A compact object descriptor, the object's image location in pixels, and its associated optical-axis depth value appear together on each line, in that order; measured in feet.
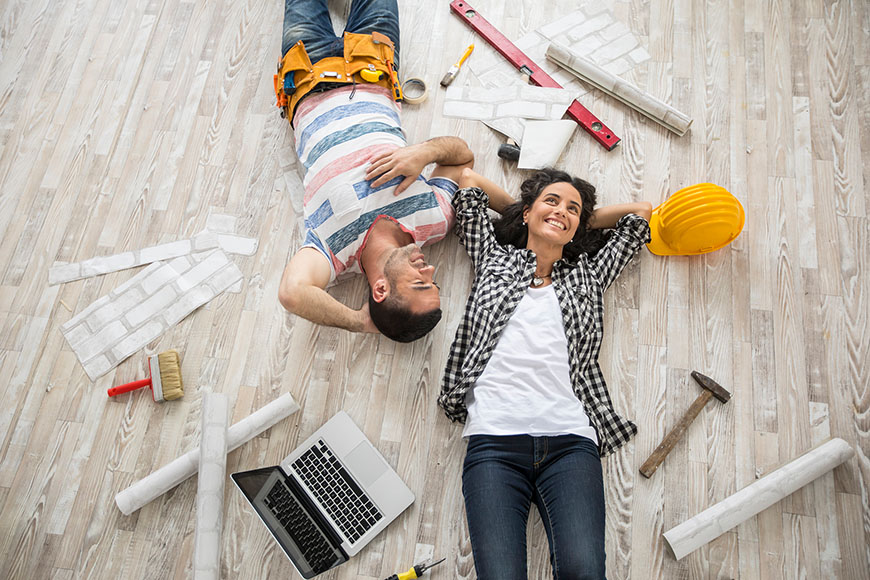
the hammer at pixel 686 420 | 6.20
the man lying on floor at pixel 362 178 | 6.10
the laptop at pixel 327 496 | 5.82
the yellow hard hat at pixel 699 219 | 6.32
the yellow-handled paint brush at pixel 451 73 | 8.02
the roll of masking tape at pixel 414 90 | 7.99
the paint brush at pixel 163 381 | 6.59
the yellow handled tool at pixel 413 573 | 5.88
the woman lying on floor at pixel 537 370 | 5.41
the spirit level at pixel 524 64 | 7.61
